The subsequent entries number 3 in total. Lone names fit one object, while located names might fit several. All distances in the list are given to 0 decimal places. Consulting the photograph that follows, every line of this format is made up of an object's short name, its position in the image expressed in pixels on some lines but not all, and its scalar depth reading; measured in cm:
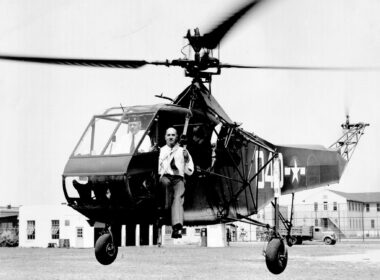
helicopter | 1042
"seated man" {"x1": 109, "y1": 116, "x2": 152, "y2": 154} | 1064
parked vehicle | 6769
